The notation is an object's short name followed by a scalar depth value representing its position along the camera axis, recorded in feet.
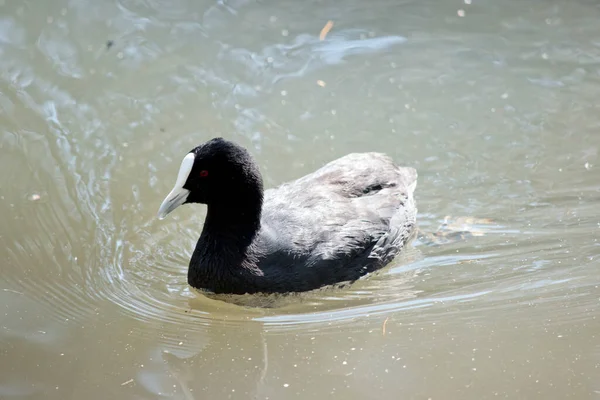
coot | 30.19
